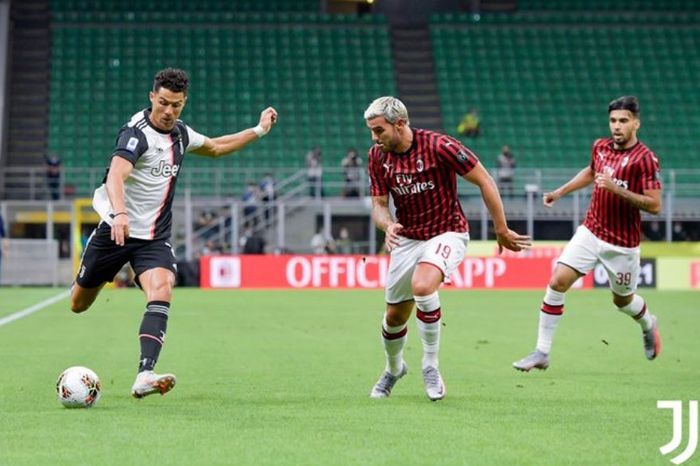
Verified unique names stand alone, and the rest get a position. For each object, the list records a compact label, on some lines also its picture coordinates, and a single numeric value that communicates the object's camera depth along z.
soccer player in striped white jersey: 18.09
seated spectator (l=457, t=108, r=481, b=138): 76.06
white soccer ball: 16.92
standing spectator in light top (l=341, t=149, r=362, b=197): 68.25
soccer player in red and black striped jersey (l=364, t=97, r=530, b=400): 18.23
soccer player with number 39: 22.36
